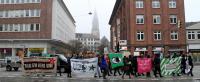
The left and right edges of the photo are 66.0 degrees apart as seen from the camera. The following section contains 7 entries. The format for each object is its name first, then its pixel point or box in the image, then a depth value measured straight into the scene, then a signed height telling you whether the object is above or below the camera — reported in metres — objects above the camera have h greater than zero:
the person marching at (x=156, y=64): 11.53 -1.61
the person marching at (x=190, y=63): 11.81 -1.59
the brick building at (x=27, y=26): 30.22 +3.35
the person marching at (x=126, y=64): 11.55 -1.62
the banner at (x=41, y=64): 11.68 -1.65
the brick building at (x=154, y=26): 28.01 +3.00
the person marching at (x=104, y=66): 11.05 -1.73
